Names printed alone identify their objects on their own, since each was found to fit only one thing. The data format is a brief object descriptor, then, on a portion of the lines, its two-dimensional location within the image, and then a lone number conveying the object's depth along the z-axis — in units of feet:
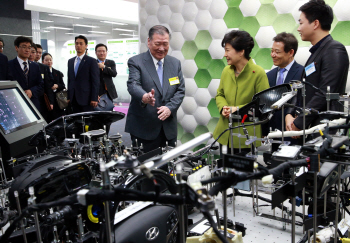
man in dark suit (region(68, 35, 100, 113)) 14.71
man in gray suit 9.37
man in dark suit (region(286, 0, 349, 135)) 7.14
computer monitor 7.05
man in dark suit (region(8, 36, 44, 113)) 14.62
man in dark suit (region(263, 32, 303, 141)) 9.18
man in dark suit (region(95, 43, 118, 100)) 16.85
